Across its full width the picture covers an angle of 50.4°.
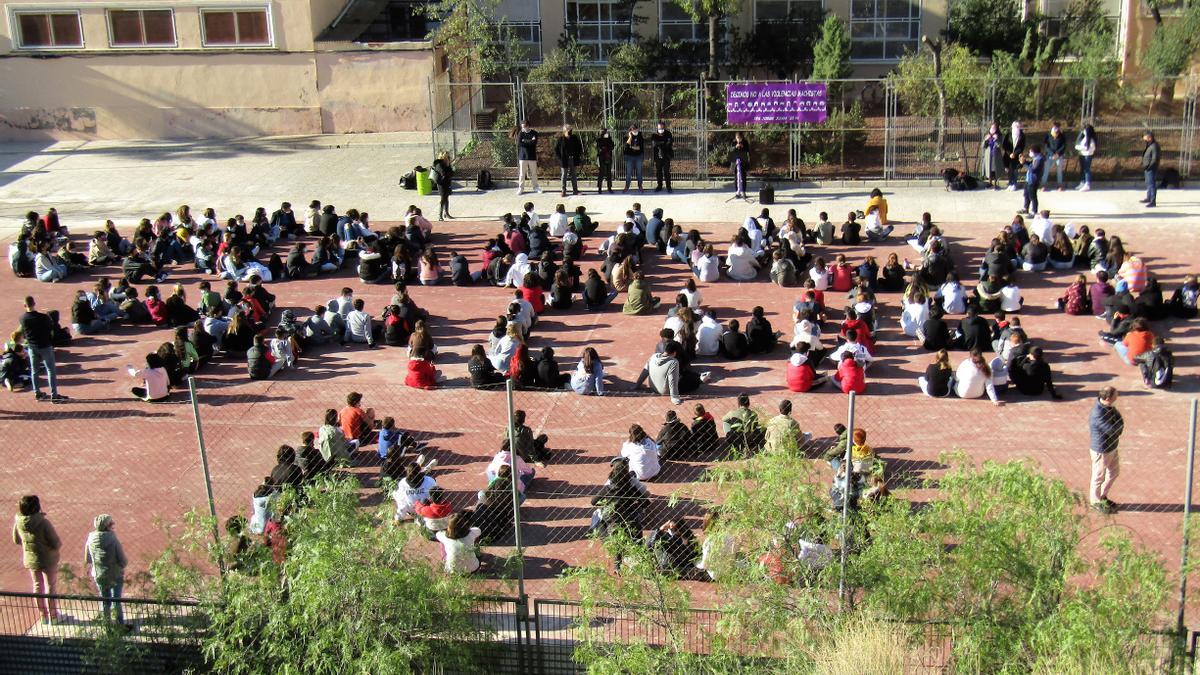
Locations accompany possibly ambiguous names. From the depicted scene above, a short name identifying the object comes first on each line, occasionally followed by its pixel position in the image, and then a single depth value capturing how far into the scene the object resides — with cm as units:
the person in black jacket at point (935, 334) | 1861
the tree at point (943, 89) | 2927
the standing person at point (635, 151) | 2777
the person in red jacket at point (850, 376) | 1712
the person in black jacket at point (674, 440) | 1547
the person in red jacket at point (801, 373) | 1734
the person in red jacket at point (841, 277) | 2131
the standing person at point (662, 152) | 2755
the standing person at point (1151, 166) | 2511
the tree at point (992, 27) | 3625
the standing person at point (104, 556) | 1211
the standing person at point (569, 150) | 2769
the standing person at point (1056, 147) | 2656
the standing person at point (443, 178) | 2597
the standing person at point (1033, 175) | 2467
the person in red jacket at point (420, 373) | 1800
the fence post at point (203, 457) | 1135
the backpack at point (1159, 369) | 1697
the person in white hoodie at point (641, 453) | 1469
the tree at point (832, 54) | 3488
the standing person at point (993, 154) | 2716
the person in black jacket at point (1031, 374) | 1678
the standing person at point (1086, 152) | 2661
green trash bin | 2831
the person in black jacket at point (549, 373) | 1761
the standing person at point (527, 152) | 2786
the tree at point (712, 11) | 3347
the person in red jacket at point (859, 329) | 1836
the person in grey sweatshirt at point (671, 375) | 1720
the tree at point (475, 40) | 3312
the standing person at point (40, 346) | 1762
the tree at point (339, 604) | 977
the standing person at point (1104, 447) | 1359
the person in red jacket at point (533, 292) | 2064
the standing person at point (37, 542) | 1240
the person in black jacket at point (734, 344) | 1853
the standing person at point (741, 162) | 2703
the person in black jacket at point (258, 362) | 1847
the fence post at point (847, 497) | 1016
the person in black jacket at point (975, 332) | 1833
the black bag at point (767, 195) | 2675
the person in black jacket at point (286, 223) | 2522
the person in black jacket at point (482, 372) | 1769
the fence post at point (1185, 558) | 976
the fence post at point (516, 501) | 1081
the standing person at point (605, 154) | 2777
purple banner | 2817
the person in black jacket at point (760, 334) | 1878
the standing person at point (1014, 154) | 2688
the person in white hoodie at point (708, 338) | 1880
